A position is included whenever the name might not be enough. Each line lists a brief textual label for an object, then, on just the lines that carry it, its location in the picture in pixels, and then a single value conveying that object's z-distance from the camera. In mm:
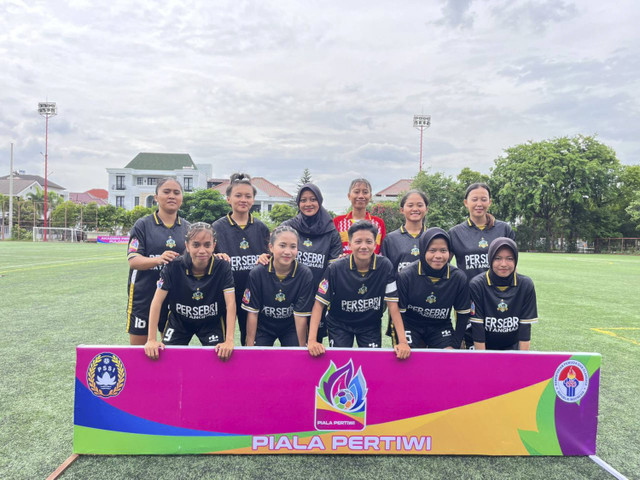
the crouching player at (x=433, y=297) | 3207
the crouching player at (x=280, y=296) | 3240
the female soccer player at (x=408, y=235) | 3822
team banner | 2568
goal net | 42831
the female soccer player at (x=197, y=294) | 2961
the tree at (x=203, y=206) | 41844
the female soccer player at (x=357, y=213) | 3965
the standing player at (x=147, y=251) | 3395
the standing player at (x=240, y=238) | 3584
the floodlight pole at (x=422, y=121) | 62969
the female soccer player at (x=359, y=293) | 3076
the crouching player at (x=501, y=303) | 3170
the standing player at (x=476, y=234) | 3803
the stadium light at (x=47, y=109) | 54094
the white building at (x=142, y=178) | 61875
